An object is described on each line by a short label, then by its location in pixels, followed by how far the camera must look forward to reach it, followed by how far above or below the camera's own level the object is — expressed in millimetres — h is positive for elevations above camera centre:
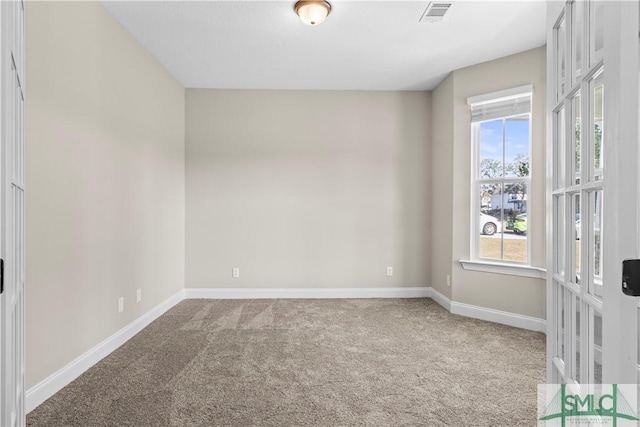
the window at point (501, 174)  3301 +418
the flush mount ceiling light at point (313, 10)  2424 +1538
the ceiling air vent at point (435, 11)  2508 +1620
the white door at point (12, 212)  871 -3
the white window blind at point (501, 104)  3240 +1150
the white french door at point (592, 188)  730 +71
